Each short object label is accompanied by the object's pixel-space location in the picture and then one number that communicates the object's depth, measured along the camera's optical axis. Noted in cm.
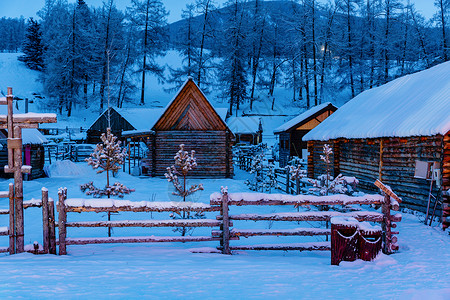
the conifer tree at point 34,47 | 6309
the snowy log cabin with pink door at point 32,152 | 2109
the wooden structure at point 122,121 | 3578
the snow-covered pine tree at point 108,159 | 1128
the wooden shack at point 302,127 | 2850
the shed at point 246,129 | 4406
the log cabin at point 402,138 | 1063
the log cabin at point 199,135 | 2280
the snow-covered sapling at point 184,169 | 1081
